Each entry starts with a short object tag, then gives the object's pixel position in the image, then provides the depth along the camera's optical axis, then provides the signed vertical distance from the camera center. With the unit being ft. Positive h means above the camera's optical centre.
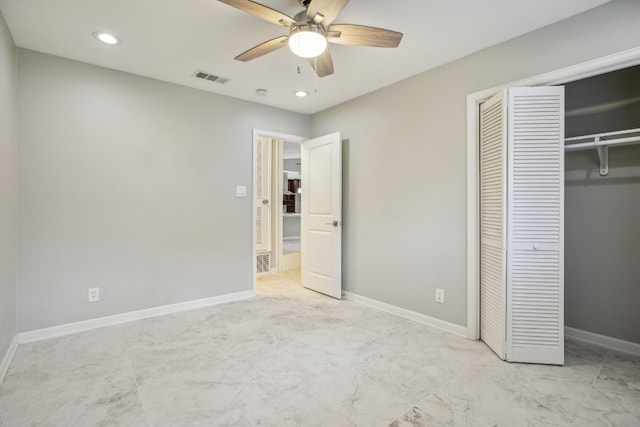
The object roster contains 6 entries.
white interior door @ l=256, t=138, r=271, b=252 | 17.79 +1.03
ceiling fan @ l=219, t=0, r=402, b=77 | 5.82 +3.64
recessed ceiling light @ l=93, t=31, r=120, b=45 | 8.04 +4.38
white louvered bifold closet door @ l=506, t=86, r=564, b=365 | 7.43 -0.31
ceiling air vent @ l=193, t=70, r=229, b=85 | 10.38 +4.41
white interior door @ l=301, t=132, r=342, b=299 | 12.84 -0.12
